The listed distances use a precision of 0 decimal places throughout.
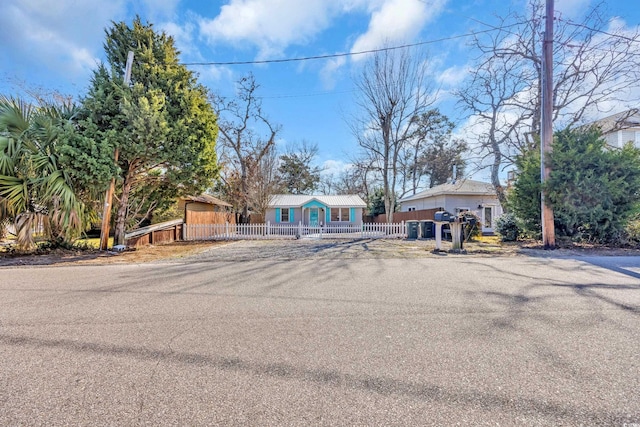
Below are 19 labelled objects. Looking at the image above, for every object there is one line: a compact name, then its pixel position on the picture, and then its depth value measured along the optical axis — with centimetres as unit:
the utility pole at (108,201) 909
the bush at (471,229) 1110
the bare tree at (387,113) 1914
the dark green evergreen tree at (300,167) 3275
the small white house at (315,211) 2391
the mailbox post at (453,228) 934
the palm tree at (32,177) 766
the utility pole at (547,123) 948
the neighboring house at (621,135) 2055
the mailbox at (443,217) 951
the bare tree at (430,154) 2606
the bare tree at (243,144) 2170
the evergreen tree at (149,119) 873
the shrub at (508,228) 1251
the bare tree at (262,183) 2191
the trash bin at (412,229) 1598
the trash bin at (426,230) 1568
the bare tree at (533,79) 1218
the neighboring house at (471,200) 1995
